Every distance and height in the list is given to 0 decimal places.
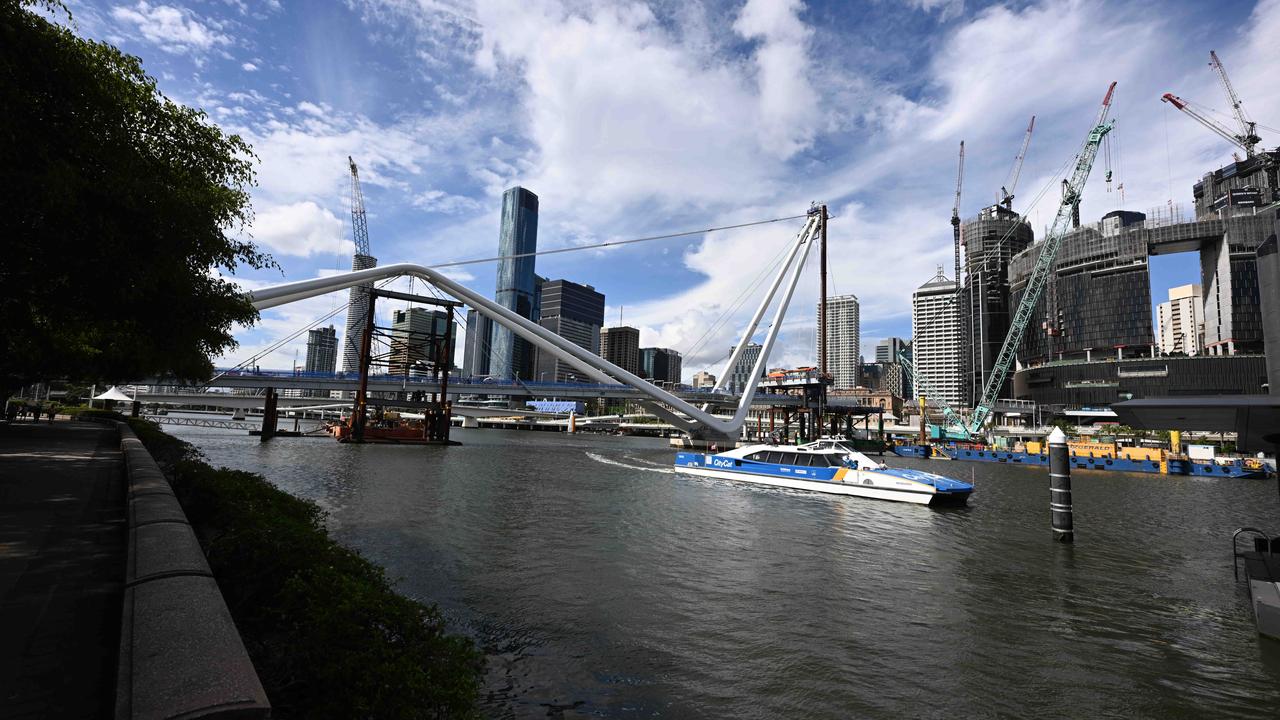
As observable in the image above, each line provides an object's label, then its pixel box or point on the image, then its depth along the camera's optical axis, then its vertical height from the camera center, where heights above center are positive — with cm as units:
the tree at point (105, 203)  870 +329
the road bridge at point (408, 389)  7081 +199
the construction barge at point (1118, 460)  5294 -404
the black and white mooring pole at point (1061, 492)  1856 -232
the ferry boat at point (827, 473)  2650 -316
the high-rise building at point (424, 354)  7275 +683
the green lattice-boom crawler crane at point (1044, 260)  10031 +3021
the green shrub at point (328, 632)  414 -192
